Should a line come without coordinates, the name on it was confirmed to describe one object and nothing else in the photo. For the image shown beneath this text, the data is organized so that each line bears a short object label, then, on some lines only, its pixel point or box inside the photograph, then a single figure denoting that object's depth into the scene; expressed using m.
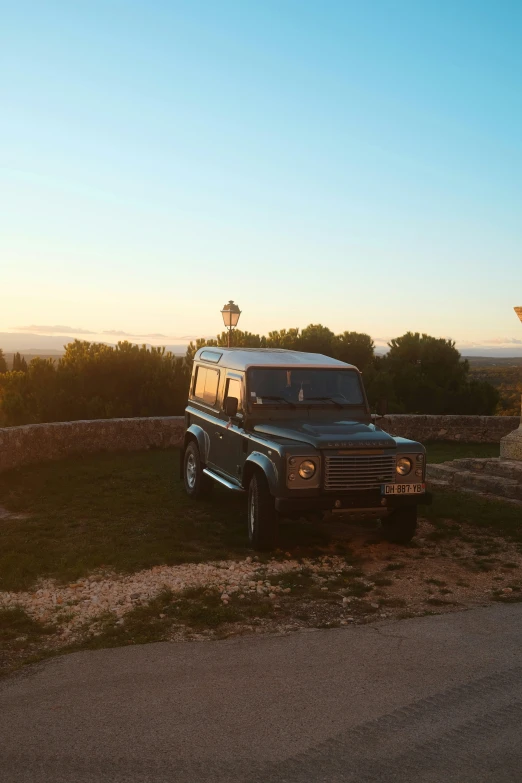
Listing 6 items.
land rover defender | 8.16
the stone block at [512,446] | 12.63
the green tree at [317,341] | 30.27
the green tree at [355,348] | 30.17
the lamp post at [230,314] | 18.19
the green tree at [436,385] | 27.17
